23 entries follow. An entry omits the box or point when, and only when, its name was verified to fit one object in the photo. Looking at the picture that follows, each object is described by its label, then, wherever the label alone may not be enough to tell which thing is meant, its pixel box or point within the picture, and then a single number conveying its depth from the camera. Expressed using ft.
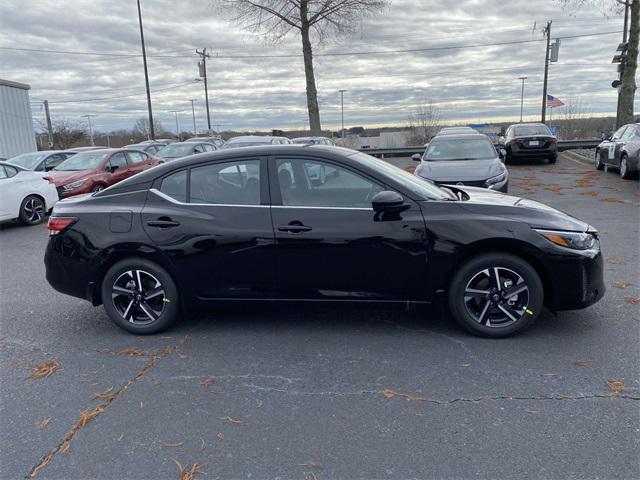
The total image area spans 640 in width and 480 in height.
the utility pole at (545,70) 124.47
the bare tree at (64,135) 147.54
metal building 82.23
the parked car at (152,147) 70.21
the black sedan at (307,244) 13.21
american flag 104.46
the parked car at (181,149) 59.62
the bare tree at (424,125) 229.25
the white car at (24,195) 34.04
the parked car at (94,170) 41.60
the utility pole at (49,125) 139.05
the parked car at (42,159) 51.60
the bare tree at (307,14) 86.17
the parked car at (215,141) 66.55
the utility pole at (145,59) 92.89
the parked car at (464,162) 31.32
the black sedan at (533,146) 62.75
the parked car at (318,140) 60.91
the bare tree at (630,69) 59.21
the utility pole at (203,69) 128.06
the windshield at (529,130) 64.95
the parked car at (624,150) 43.45
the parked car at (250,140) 49.58
